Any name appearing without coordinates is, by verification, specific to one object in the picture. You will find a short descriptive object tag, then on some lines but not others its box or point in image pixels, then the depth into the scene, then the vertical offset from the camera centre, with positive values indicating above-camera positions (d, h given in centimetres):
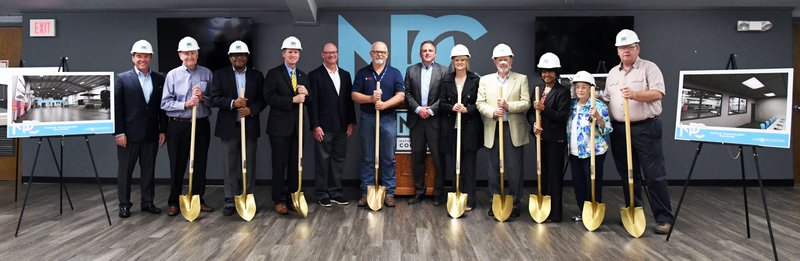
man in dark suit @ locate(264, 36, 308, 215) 468 +3
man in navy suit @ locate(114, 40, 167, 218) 460 -11
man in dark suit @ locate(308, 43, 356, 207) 491 -3
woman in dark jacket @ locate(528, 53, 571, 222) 427 -6
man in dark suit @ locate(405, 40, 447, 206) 490 +8
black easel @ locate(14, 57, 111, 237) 435 +45
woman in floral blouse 413 -9
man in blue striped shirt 459 -1
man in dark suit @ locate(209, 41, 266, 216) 459 +2
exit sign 647 +100
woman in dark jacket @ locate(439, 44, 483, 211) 474 +4
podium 554 -66
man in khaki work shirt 402 +4
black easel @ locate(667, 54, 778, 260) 329 -27
